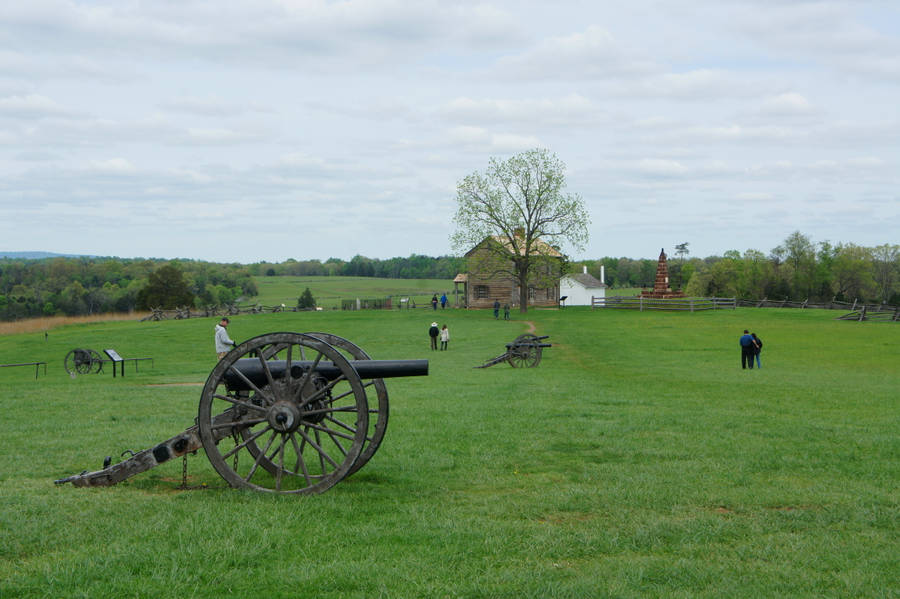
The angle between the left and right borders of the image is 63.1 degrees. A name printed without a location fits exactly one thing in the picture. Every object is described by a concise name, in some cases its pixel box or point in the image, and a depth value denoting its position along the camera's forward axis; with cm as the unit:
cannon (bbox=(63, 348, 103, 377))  2941
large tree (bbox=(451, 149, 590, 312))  6153
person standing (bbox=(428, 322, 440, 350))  3781
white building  9525
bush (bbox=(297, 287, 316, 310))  8543
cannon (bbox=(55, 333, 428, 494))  742
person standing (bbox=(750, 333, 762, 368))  2673
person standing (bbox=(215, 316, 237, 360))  2084
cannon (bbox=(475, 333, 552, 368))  2777
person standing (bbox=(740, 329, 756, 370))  2639
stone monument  6794
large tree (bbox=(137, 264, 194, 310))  8988
